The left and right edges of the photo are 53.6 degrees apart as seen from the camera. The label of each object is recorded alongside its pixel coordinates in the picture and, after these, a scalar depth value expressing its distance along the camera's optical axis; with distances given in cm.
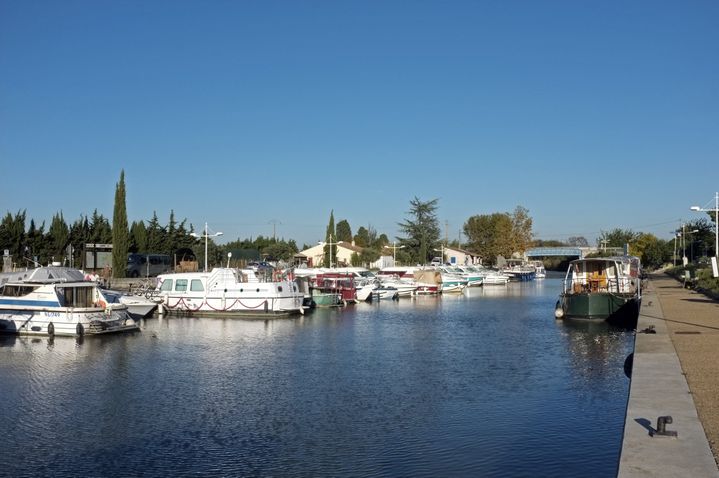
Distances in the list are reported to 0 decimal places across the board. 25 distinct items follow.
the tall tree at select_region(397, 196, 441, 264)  10819
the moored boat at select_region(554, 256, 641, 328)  3766
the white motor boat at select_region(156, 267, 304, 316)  4272
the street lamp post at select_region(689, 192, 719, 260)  4657
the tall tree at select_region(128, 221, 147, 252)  8362
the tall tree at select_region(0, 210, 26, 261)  6981
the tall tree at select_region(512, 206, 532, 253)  14825
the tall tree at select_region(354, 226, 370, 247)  15012
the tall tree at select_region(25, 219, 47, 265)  7194
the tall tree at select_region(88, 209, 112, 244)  7762
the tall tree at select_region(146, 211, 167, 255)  8512
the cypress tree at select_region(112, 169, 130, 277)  6531
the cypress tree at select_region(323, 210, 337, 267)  10081
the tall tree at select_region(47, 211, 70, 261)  7431
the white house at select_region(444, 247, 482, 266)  13150
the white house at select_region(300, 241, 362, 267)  11419
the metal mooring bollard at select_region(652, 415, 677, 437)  1106
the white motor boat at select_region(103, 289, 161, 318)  4169
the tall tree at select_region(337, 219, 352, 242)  15965
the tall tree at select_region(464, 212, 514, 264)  14575
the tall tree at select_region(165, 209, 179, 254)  8719
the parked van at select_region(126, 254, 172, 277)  7200
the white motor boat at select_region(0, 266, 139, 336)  3241
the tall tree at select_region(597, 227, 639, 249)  15338
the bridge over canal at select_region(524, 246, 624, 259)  16634
